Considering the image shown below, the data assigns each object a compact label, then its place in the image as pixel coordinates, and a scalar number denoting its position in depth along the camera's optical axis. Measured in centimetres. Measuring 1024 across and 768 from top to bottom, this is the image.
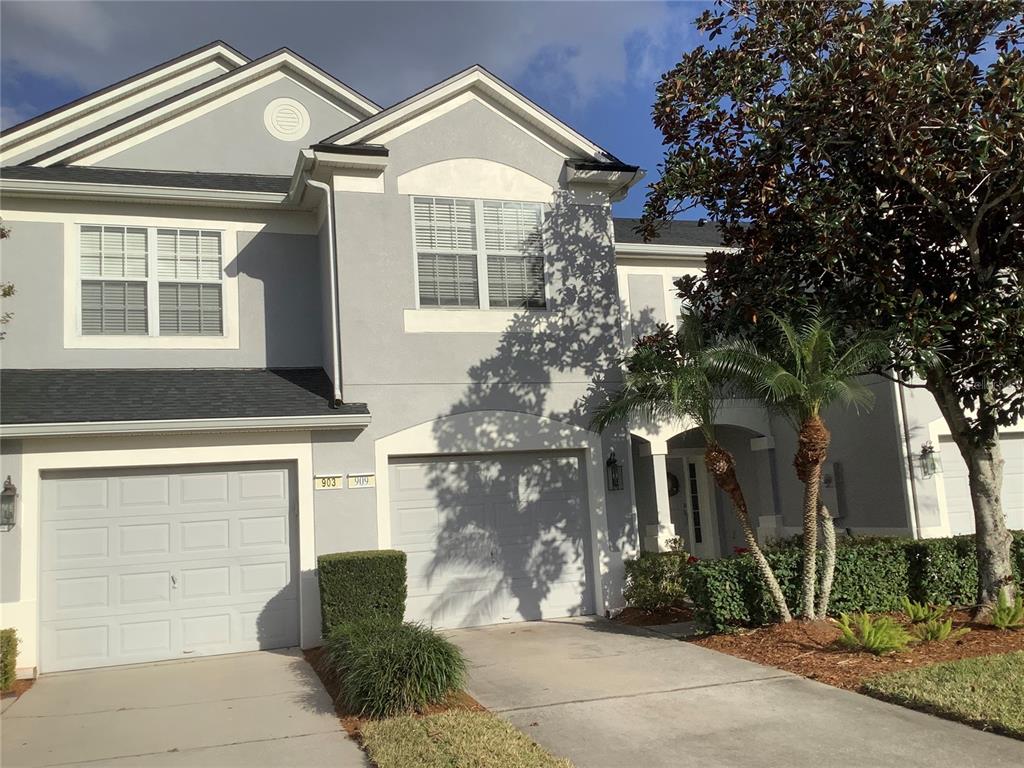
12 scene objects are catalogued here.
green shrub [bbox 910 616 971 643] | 887
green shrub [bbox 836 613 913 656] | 837
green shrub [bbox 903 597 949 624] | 940
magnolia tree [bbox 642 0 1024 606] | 910
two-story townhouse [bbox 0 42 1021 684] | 1032
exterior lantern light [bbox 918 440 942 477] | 1327
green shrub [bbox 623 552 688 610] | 1129
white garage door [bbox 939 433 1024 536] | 1377
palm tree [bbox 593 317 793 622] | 962
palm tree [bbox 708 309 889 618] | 924
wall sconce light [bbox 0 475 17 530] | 976
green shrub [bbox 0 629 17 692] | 868
